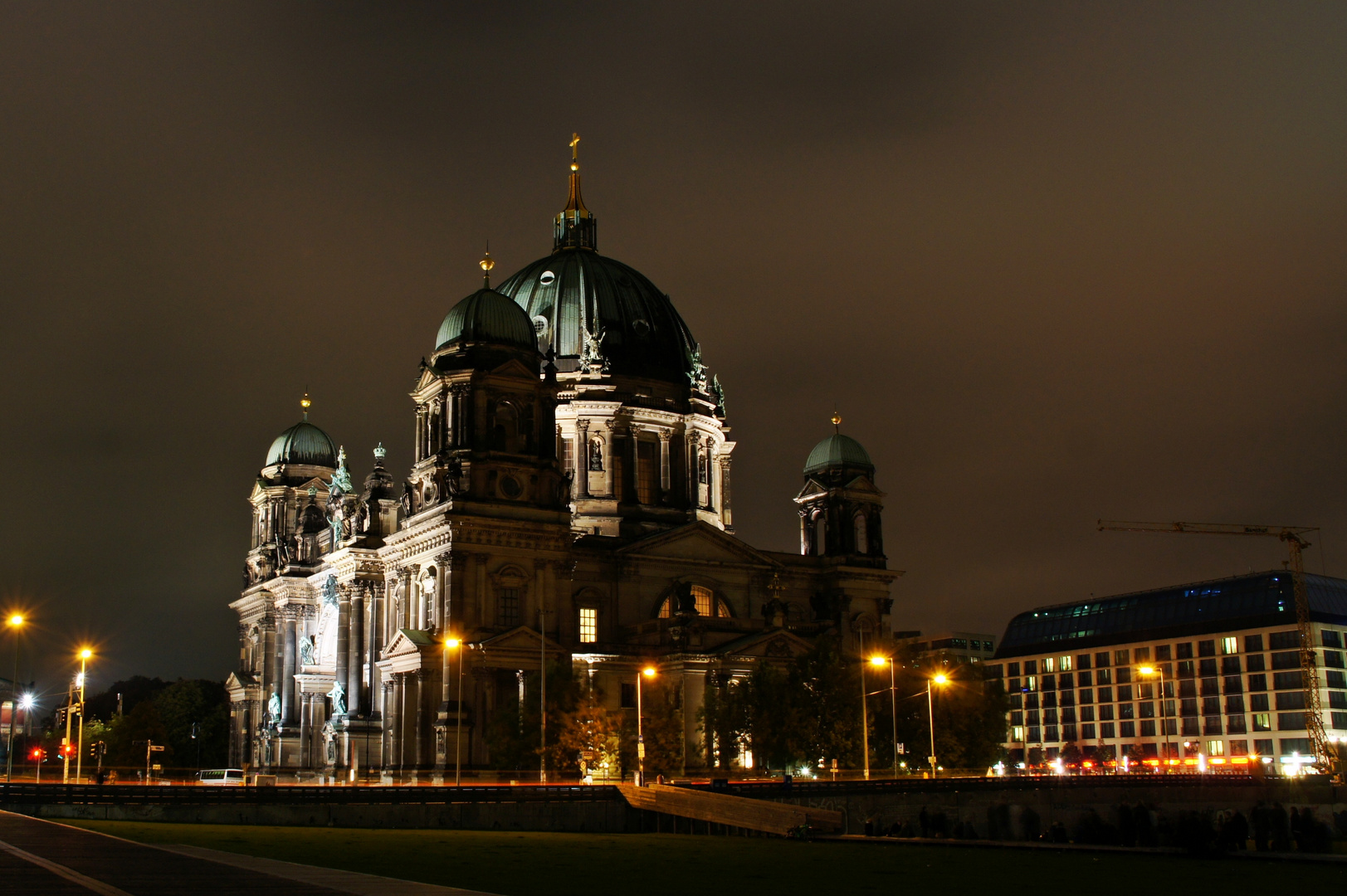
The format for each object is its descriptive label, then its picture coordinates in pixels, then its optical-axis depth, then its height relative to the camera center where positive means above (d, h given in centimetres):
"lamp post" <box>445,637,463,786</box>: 8225 +223
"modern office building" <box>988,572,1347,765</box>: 13812 +270
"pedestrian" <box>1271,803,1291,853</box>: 4721 -429
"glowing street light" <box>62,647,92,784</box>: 7756 +378
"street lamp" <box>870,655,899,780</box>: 8190 +261
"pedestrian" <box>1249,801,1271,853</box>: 4641 -405
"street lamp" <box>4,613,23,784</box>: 6912 +501
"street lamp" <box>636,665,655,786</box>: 6864 -205
